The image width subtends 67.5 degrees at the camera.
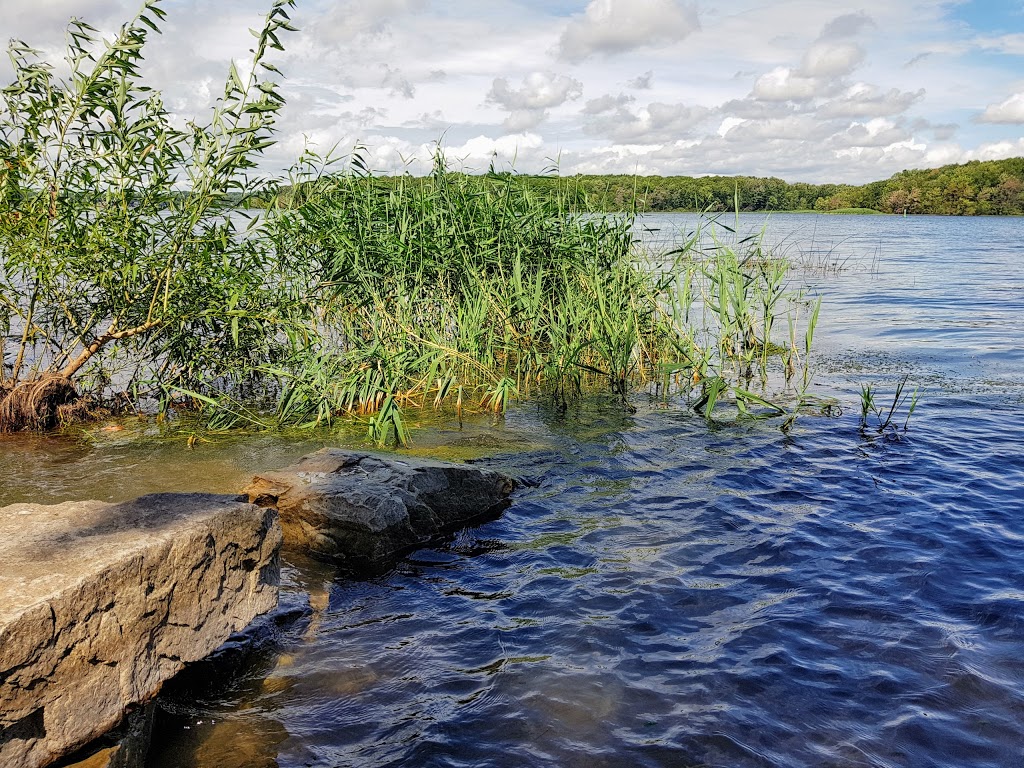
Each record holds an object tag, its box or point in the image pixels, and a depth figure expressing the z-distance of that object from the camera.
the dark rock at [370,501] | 5.22
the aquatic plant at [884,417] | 8.15
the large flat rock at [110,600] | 2.77
